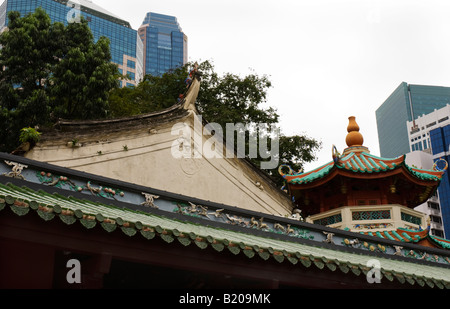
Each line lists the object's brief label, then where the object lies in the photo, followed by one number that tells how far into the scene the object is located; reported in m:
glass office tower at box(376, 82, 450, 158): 161.88
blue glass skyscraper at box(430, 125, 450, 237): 78.94
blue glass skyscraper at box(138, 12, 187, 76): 131.50
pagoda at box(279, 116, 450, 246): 13.37
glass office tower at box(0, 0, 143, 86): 87.14
